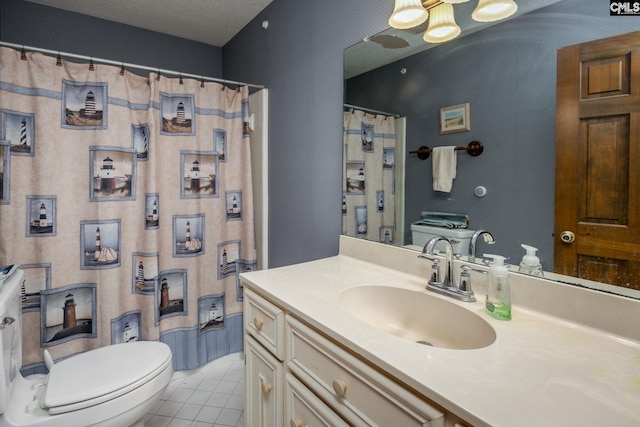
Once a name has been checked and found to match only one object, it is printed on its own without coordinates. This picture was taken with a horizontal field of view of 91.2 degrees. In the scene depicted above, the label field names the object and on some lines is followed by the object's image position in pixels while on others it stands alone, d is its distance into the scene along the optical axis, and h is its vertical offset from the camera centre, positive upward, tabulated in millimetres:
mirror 869 +291
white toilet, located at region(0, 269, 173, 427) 1109 -709
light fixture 1019 +655
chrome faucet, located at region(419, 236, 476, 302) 977 -269
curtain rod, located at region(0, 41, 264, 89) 1491 +747
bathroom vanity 537 -339
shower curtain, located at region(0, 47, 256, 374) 1553 -28
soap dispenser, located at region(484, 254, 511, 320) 842 -261
